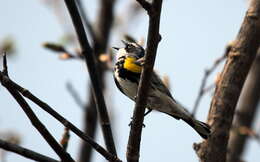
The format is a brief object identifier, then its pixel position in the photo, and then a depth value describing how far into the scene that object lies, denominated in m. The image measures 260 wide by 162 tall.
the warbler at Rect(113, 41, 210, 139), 8.74
